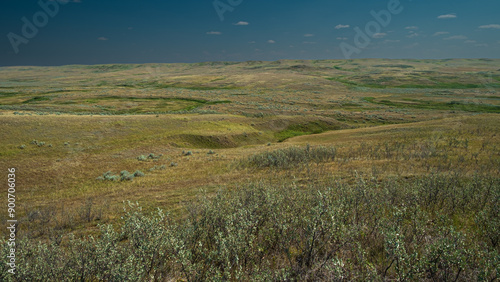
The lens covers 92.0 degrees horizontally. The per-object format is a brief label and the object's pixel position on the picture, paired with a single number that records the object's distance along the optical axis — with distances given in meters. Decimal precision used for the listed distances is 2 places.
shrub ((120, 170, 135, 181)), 24.03
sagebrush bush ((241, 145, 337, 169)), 24.75
